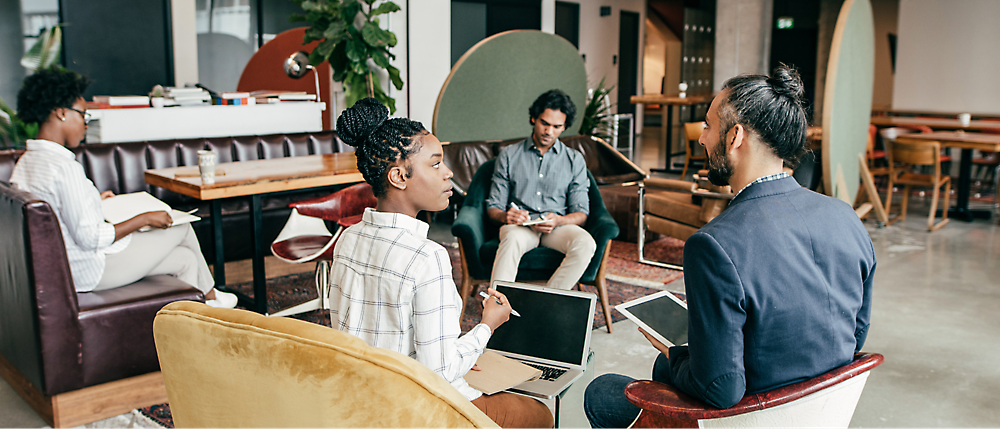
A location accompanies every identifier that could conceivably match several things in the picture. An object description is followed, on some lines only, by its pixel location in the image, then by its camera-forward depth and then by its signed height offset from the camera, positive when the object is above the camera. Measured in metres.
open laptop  2.04 -0.62
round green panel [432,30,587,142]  5.75 +0.27
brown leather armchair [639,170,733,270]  4.36 -0.59
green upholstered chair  3.46 -0.68
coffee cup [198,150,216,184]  3.22 -0.23
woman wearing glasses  2.71 -0.35
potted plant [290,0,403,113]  5.27 +0.54
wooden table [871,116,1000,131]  7.77 -0.08
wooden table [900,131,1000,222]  6.24 -0.39
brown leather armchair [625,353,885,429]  1.28 -0.54
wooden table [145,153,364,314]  3.25 -0.32
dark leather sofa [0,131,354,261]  4.24 -0.30
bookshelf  4.53 -0.06
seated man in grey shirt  3.46 -0.37
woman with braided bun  1.42 -0.31
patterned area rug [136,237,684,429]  3.78 -1.02
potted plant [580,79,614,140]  7.17 -0.01
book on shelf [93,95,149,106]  4.52 +0.08
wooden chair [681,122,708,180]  8.39 -0.26
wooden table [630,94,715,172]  9.07 +0.18
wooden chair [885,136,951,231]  6.02 -0.38
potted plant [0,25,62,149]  5.09 +0.38
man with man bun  1.25 -0.27
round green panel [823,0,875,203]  4.97 +0.15
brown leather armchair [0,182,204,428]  2.39 -0.76
